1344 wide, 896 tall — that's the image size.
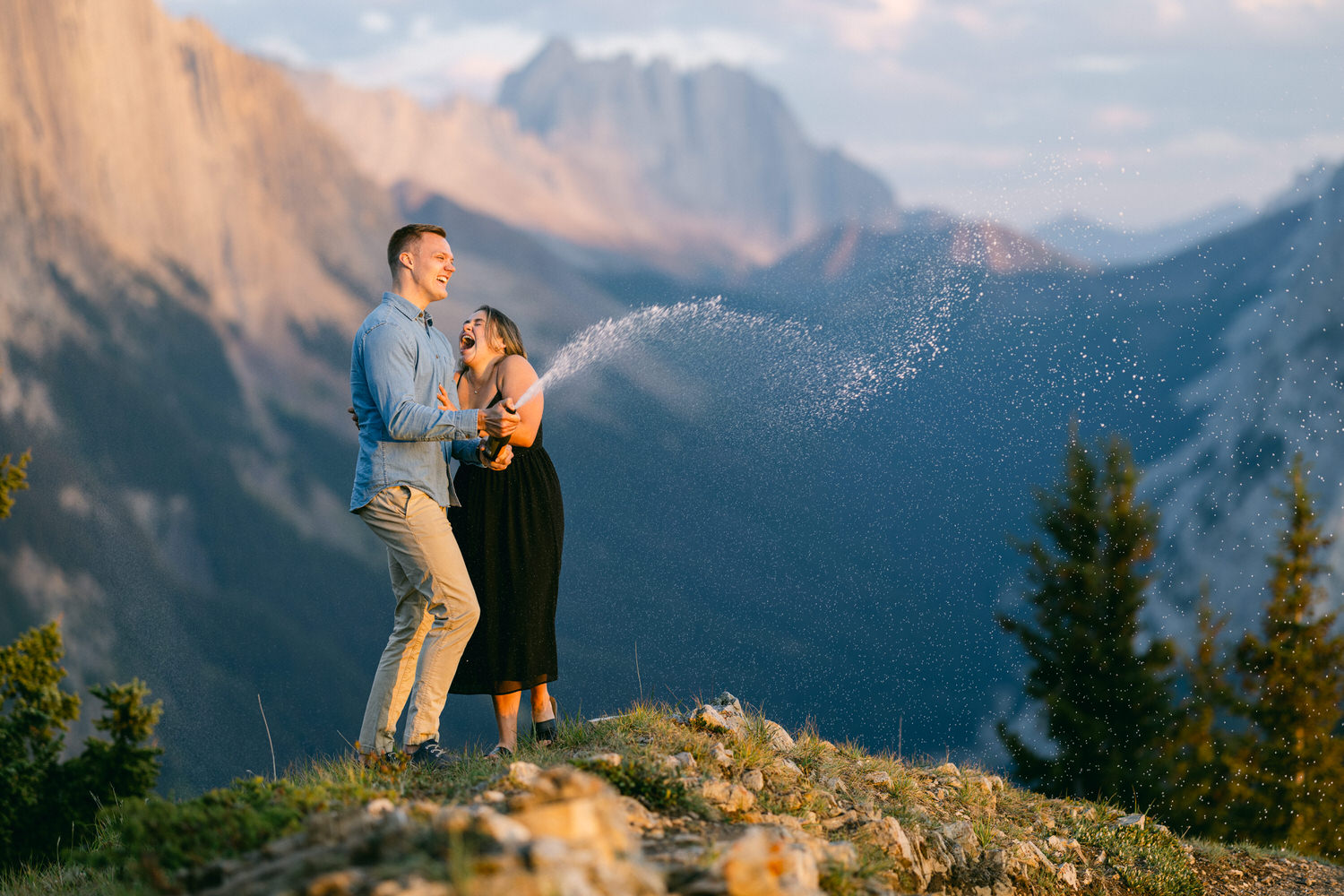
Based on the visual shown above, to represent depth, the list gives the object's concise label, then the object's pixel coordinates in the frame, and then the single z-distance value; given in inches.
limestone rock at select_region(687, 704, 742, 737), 319.6
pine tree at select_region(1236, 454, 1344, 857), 1088.8
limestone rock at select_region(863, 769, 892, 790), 325.1
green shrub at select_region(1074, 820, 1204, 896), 323.0
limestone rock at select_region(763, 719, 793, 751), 327.3
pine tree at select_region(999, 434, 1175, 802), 1035.9
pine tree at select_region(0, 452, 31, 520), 543.0
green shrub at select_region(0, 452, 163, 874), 556.4
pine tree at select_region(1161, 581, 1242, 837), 1068.5
